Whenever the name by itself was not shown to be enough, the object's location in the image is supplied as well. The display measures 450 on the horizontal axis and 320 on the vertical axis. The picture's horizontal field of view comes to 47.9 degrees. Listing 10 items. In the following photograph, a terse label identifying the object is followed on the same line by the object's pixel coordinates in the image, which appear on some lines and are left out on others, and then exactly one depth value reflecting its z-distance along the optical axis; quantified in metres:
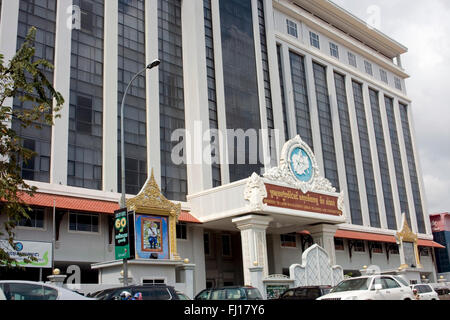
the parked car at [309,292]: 22.47
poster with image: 28.47
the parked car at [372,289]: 17.66
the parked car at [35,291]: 12.15
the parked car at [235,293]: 19.08
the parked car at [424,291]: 22.65
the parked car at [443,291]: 32.03
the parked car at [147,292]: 16.56
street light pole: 19.83
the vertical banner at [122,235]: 20.00
